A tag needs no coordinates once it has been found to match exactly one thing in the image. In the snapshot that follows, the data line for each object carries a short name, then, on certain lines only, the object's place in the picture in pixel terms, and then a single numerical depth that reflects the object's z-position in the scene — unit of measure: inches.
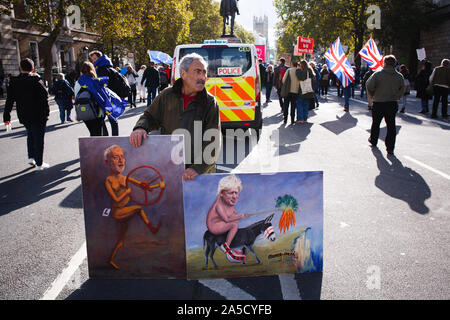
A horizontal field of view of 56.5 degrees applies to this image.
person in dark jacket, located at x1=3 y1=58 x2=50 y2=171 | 285.4
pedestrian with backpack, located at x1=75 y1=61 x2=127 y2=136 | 274.8
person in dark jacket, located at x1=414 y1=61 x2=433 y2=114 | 587.8
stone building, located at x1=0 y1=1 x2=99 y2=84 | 1190.3
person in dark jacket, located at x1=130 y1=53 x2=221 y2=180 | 133.6
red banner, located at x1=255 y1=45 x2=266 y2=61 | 1335.1
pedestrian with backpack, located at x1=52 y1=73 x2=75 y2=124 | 520.1
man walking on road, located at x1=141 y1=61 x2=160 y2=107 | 683.4
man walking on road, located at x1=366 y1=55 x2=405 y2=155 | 323.3
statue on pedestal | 860.0
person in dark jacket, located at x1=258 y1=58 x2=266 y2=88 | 665.2
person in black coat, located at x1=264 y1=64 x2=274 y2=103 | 768.9
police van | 371.9
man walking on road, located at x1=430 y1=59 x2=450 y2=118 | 526.3
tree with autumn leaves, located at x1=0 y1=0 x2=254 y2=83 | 1027.3
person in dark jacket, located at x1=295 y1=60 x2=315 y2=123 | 462.6
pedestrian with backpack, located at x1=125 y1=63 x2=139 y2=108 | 712.4
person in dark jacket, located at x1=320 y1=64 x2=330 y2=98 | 908.6
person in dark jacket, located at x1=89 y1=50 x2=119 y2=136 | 316.5
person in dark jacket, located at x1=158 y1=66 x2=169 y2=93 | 791.1
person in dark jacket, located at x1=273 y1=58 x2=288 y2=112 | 668.1
